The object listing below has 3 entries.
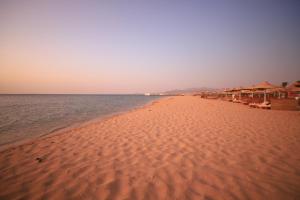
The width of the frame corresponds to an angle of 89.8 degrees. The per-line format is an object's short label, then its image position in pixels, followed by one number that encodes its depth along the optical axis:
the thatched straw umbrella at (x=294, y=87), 16.87
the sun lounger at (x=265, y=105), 13.56
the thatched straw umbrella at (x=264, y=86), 18.57
